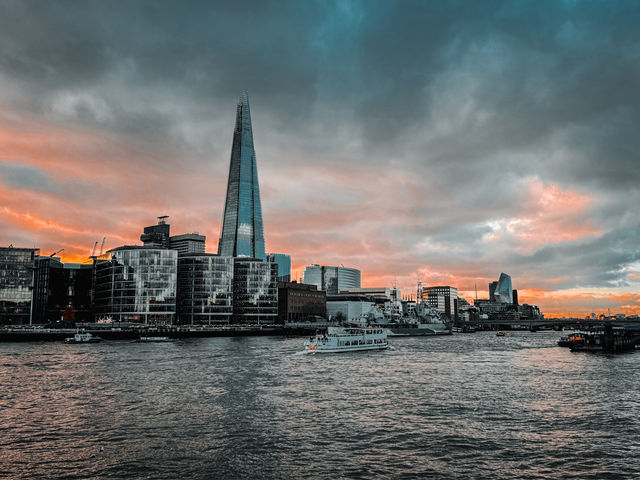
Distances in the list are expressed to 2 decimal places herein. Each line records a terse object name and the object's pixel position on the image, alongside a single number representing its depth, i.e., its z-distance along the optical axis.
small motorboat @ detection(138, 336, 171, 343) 173.86
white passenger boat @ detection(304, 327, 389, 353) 129.38
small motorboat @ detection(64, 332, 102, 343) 159.69
